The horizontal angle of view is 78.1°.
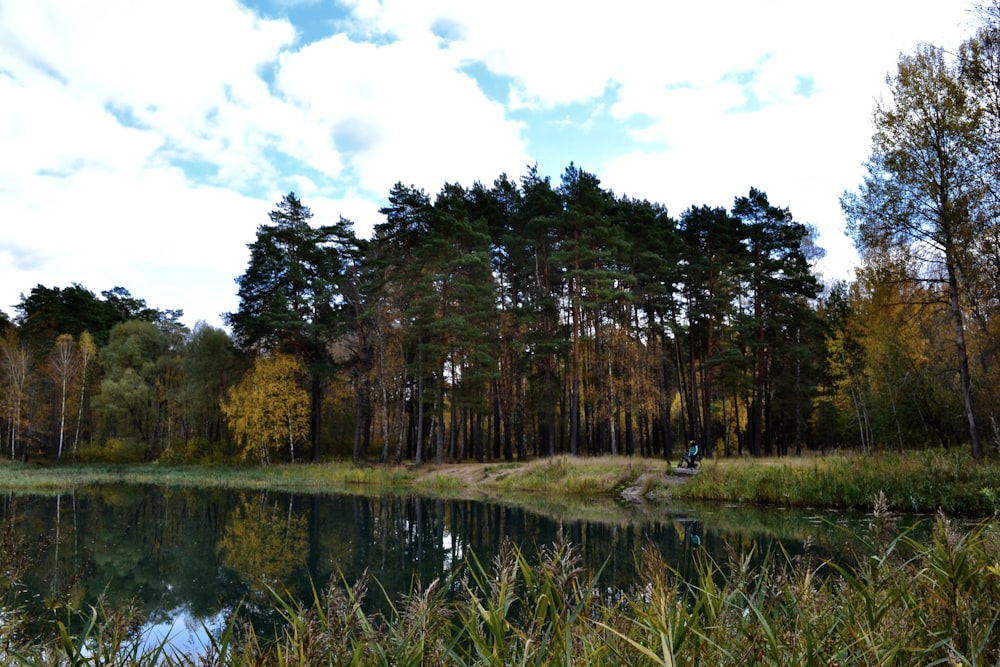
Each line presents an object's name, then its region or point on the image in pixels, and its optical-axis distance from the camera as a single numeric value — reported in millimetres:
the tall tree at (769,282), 32031
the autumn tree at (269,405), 37469
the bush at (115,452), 45688
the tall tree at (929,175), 16781
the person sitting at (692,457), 22859
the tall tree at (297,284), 36188
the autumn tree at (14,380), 42000
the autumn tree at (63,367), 44312
